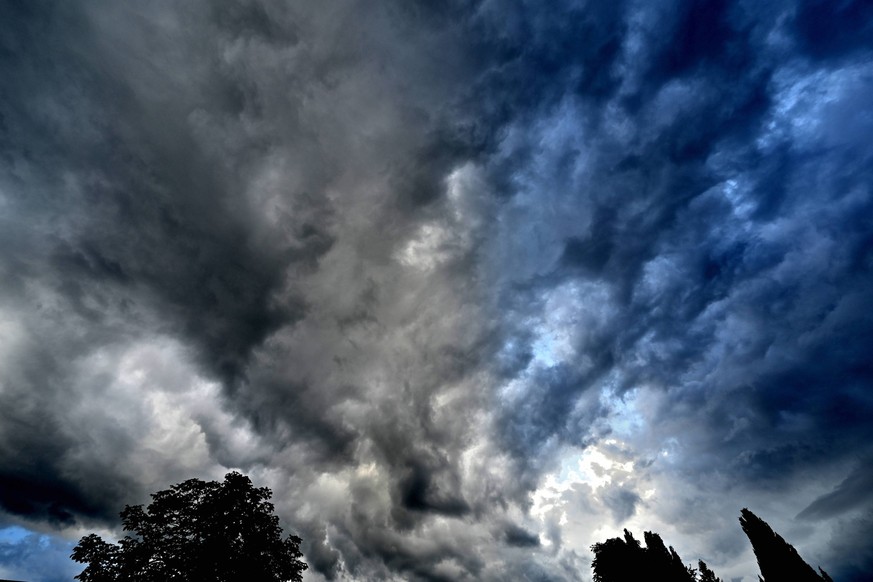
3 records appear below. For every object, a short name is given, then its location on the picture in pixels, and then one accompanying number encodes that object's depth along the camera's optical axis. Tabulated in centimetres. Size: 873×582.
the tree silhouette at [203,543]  2697
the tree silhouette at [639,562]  6025
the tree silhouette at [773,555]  4806
